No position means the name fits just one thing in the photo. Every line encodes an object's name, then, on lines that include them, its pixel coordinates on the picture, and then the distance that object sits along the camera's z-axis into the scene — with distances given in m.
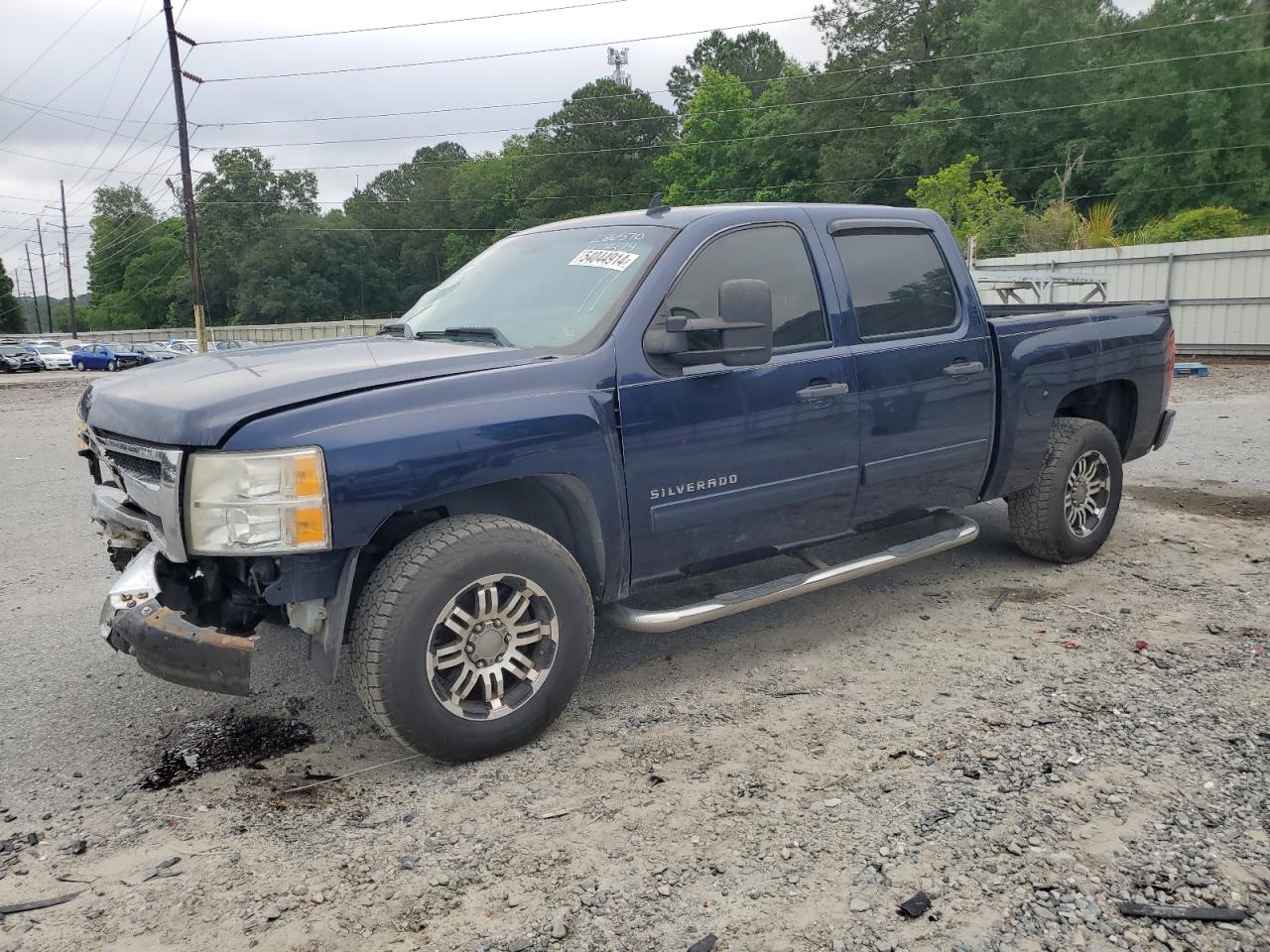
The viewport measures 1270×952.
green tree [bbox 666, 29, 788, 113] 87.94
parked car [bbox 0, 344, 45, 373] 41.03
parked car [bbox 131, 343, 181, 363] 45.13
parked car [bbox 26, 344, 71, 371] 43.56
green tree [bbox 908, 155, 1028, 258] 32.12
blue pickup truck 3.14
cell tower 100.81
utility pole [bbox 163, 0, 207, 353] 35.34
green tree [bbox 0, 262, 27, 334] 98.12
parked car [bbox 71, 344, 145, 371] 43.94
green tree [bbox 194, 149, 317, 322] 87.56
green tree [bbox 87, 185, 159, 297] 111.94
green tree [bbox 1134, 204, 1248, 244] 25.78
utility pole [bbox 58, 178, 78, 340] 88.50
